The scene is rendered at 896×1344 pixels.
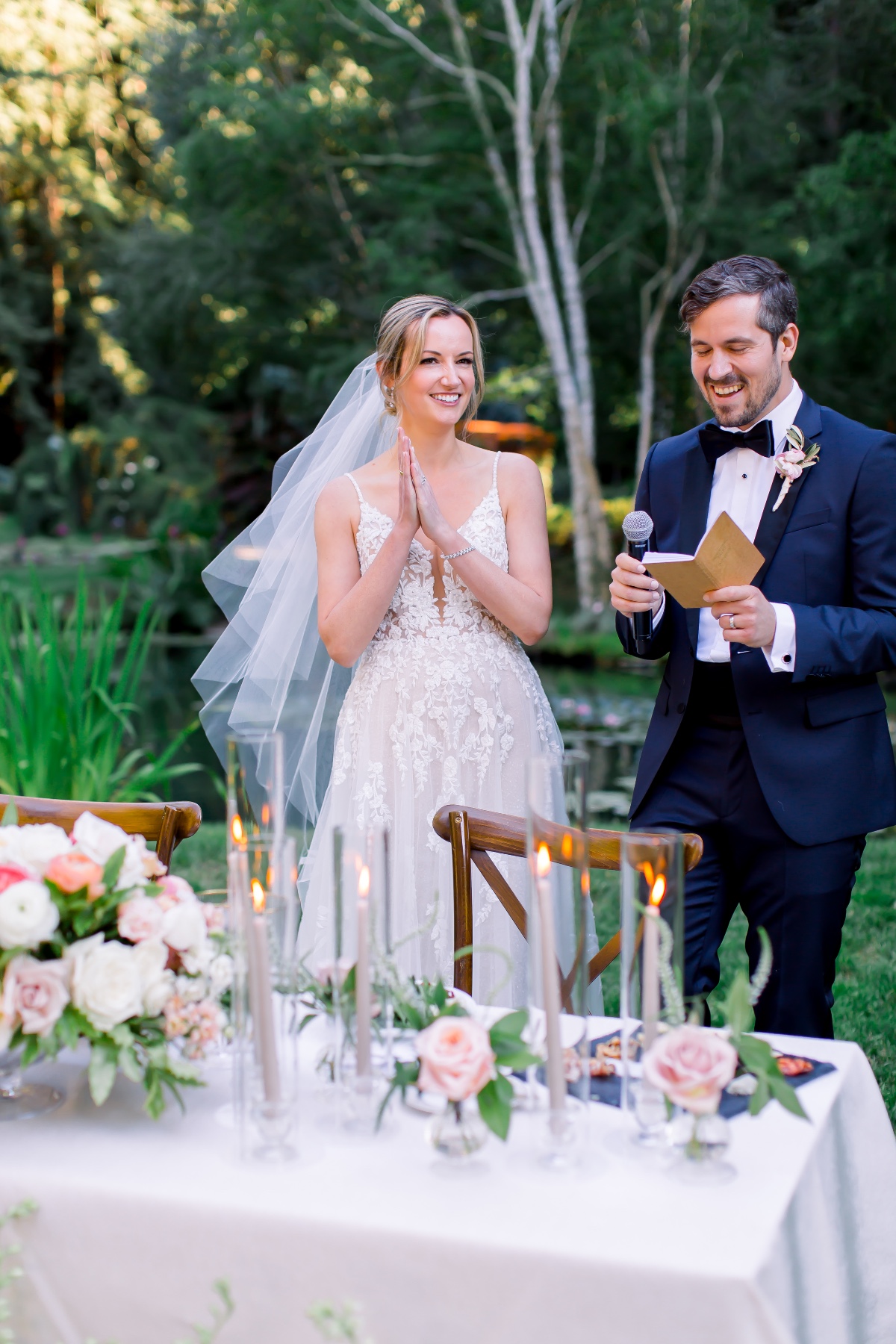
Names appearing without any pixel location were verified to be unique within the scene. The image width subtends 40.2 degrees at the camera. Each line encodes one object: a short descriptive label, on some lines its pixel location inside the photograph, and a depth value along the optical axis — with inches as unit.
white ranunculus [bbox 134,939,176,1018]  58.1
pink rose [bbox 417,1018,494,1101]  52.1
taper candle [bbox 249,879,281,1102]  54.1
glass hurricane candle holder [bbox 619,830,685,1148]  55.3
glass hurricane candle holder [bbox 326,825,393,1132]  56.0
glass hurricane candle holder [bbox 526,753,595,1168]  54.7
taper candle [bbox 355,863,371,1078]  55.6
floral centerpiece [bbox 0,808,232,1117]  57.1
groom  98.0
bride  119.0
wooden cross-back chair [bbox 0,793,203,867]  97.8
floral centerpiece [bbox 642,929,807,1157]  51.3
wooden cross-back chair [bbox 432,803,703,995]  94.0
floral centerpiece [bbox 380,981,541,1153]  52.2
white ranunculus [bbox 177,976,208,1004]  59.8
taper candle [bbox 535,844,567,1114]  54.2
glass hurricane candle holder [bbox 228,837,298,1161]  55.1
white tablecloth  47.8
